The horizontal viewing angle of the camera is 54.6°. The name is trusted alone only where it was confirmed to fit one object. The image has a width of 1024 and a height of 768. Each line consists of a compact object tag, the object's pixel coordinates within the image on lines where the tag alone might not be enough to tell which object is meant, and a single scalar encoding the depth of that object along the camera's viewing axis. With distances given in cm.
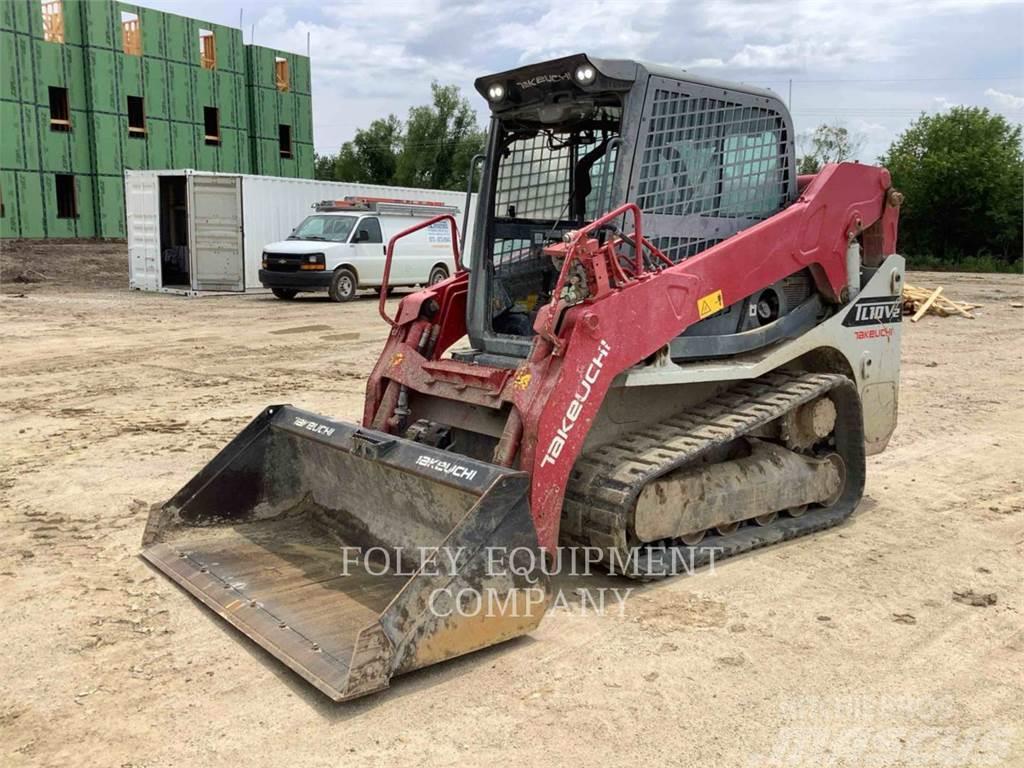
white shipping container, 2139
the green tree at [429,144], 5912
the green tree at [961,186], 3916
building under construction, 3114
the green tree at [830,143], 5119
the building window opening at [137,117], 3450
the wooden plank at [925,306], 1842
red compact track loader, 415
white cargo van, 2005
